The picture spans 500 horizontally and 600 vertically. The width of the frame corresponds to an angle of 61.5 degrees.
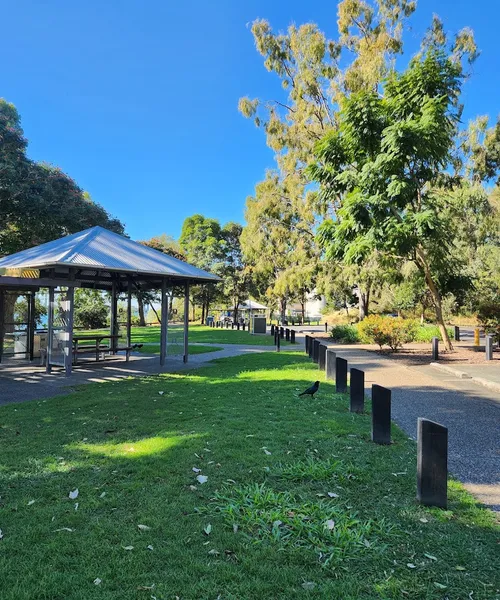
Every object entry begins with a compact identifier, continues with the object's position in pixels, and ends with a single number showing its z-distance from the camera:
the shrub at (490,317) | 16.94
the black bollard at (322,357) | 11.64
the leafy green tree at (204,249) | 49.00
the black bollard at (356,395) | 6.99
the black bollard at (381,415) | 5.26
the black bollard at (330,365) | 10.19
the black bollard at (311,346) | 14.87
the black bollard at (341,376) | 8.74
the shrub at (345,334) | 21.93
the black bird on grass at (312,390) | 7.42
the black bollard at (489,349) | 13.89
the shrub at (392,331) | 16.80
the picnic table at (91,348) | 12.93
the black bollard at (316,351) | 13.34
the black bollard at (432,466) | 3.62
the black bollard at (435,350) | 14.12
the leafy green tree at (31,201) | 16.33
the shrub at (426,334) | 22.02
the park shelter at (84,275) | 10.59
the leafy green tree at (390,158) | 12.22
